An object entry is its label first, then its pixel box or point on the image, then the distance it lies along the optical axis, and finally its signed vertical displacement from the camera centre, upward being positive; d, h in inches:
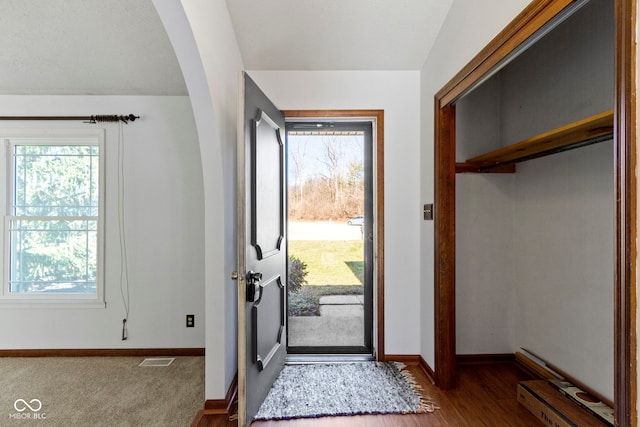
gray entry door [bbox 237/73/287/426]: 61.5 -8.3
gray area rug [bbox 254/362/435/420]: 71.9 -46.7
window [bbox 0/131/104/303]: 107.2 -1.7
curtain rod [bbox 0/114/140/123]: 102.7 +32.6
